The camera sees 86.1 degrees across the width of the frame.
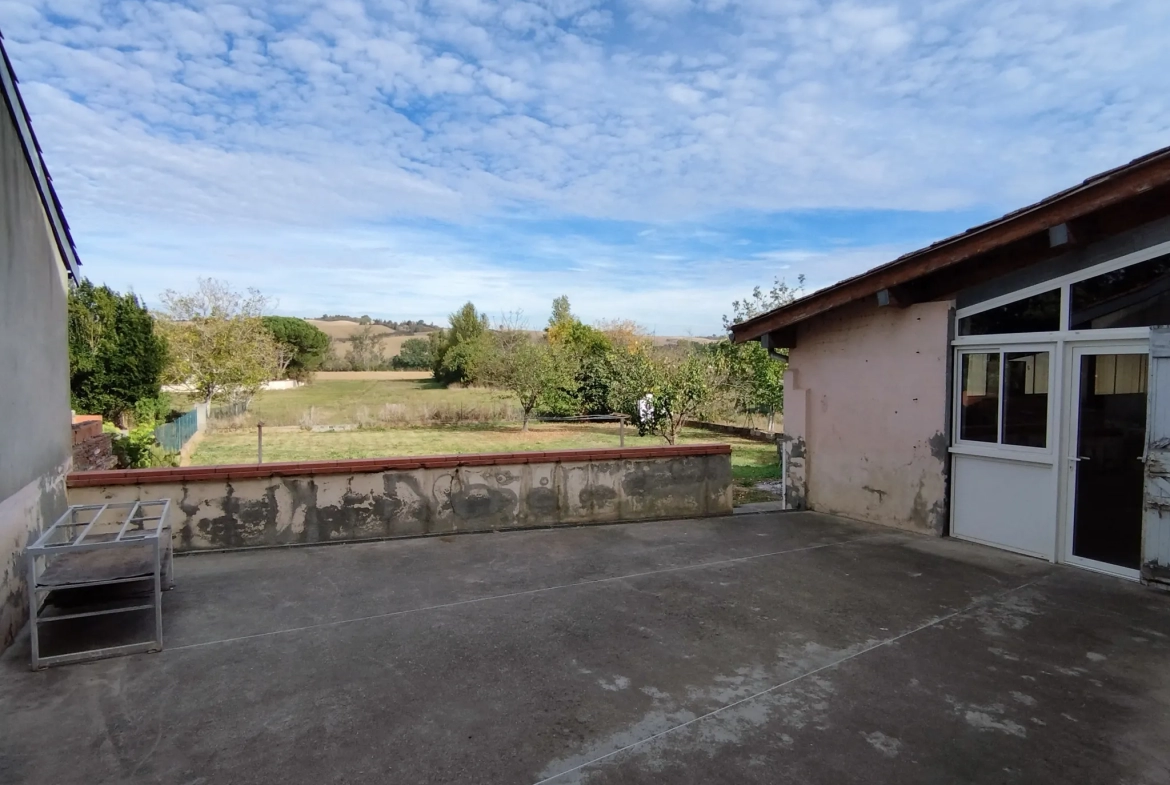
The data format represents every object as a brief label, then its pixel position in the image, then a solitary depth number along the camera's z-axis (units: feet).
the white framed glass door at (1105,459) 17.07
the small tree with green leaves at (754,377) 62.80
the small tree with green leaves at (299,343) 143.42
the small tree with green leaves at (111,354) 50.11
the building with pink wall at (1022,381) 16.30
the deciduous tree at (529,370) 74.38
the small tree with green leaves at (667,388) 58.54
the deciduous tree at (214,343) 66.44
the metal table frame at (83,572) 11.96
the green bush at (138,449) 34.86
